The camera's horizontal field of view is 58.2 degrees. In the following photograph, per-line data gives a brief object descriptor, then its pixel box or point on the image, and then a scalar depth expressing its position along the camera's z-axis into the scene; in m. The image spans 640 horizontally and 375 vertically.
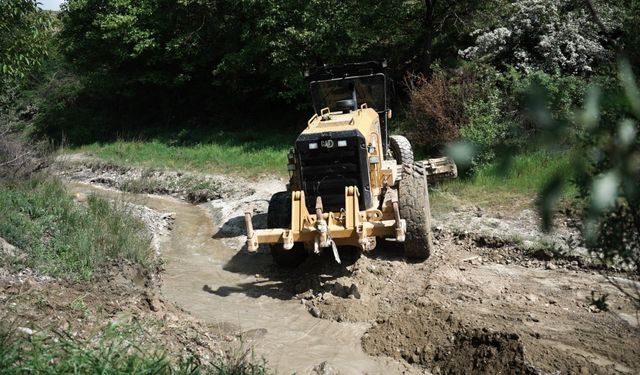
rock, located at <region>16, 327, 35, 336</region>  4.74
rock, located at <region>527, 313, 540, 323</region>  6.47
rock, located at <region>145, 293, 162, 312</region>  6.67
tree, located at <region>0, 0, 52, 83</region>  8.80
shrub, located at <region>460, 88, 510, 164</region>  10.92
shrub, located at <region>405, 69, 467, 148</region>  12.52
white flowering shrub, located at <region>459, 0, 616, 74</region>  13.46
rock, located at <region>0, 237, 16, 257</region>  6.88
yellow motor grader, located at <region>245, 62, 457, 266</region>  7.25
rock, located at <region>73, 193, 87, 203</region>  11.79
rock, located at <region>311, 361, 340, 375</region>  5.62
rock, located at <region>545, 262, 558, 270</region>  7.91
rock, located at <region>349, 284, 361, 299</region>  7.36
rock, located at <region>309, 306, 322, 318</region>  7.11
